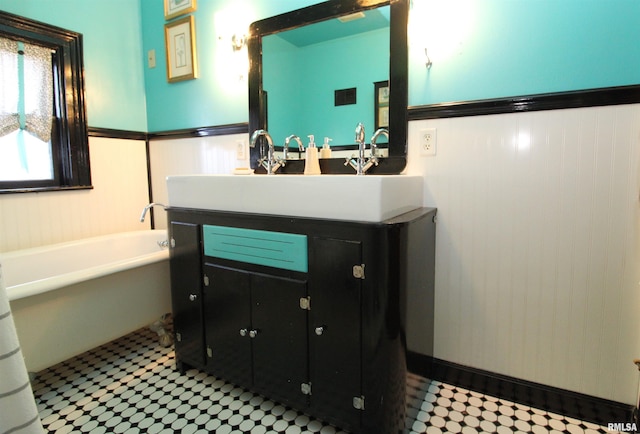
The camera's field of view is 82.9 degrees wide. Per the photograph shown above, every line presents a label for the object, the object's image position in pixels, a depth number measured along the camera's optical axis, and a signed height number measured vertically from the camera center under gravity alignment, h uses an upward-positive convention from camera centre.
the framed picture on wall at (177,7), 2.11 +1.03
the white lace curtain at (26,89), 1.85 +0.51
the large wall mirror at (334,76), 1.55 +0.48
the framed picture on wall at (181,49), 2.14 +0.81
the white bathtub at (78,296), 1.42 -0.49
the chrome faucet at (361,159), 1.58 +0.09
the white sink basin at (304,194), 1.16 -0.05
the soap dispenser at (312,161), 1.68 +0.09
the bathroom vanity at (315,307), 1.18 -0.46
